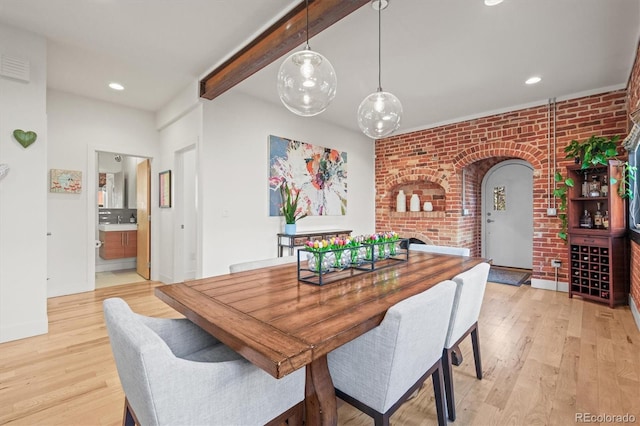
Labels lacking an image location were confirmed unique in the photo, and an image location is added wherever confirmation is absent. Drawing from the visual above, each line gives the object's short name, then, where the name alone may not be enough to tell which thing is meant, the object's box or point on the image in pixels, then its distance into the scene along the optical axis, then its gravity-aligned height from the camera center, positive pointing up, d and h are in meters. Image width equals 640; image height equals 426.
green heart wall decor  2.52 +0.68
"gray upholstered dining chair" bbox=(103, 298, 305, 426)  0.81 -0.52
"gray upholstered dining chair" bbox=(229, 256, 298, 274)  1.99 -0.35
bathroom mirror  6.02 +0.70
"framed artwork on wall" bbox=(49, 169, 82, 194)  3.83 +0.46
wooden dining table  0.90 -0.38
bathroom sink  5.22 -0.20
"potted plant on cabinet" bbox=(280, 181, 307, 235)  4.10 +0.10
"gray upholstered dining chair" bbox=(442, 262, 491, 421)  1.52 -0.54
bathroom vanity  5.23 -0.44
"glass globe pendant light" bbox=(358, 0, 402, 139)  2.33 +0.81
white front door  5.23 +0.00
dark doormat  4.48 -1.00
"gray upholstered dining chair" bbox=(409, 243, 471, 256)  2.58 -0.33
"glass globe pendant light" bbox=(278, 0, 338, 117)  1.82 +0.83
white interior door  4.24 -0.02
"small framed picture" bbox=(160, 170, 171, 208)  4.45 +0.41
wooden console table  4.05 -0.33
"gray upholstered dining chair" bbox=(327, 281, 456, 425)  1.07 -0.56
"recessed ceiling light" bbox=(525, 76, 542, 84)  3.40 +1.55
